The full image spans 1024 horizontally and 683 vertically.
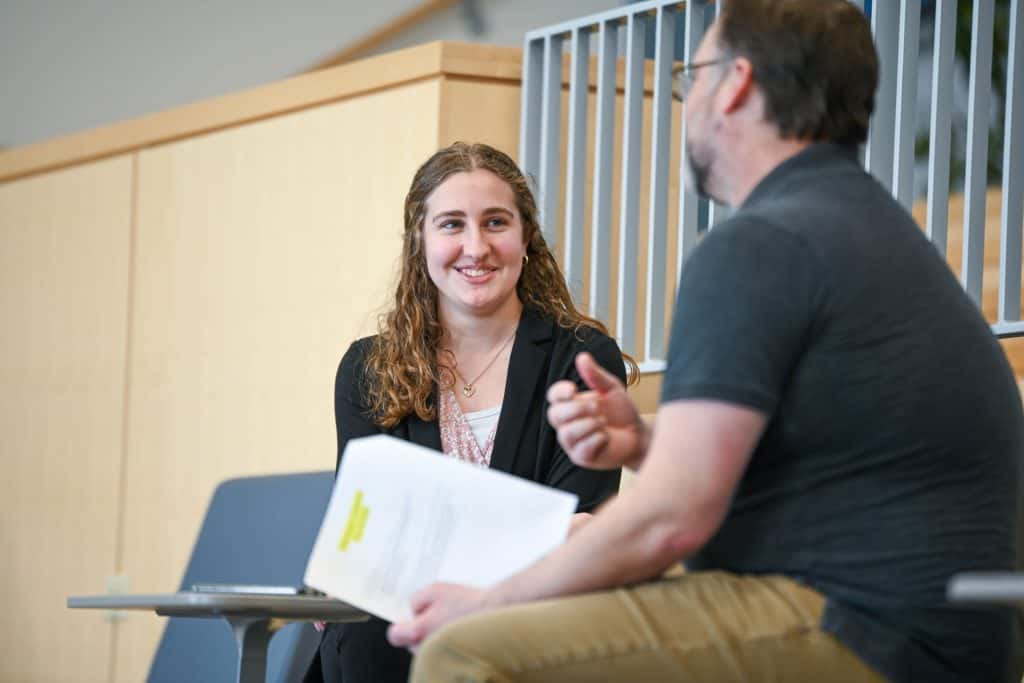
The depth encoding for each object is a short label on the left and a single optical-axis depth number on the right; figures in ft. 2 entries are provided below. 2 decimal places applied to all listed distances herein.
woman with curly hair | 15.26
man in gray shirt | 8.35
